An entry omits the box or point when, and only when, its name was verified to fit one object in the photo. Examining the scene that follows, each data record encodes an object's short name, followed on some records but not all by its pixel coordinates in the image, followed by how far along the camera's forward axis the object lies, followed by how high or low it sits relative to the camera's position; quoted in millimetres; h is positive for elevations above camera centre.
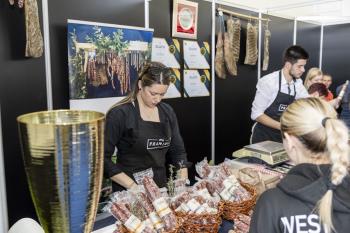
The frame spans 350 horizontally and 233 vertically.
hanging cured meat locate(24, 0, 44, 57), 1904 +255
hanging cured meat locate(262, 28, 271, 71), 3906 +317
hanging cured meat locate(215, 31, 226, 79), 3398 +195
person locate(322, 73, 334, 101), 4248 -54
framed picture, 2961 +509
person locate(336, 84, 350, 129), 3465 -315
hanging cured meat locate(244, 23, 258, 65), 3662 +334
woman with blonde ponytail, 908 -292
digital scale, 1979 -464
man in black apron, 2740 -152
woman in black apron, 1740 -300
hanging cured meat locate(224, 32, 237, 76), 3428 +217
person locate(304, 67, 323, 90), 3669 -15
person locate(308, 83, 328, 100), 2944 -128
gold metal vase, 566 -163
